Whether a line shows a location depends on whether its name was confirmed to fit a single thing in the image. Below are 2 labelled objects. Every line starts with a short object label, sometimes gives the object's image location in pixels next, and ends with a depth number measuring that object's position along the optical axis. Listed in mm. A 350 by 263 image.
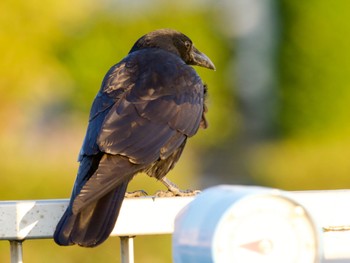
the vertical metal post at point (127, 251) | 5355
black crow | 6520
